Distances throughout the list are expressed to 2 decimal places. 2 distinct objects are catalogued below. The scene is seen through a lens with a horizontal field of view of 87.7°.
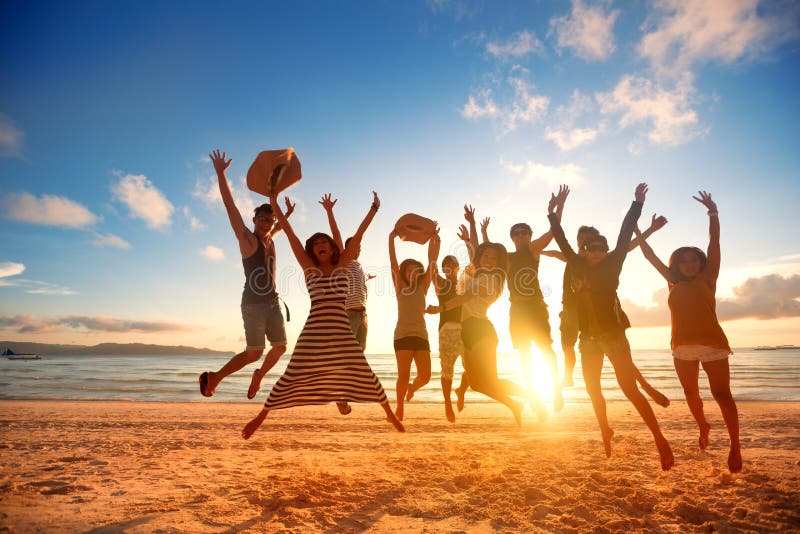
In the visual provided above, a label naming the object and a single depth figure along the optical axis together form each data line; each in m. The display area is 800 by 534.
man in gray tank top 5.73
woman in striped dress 4.55
